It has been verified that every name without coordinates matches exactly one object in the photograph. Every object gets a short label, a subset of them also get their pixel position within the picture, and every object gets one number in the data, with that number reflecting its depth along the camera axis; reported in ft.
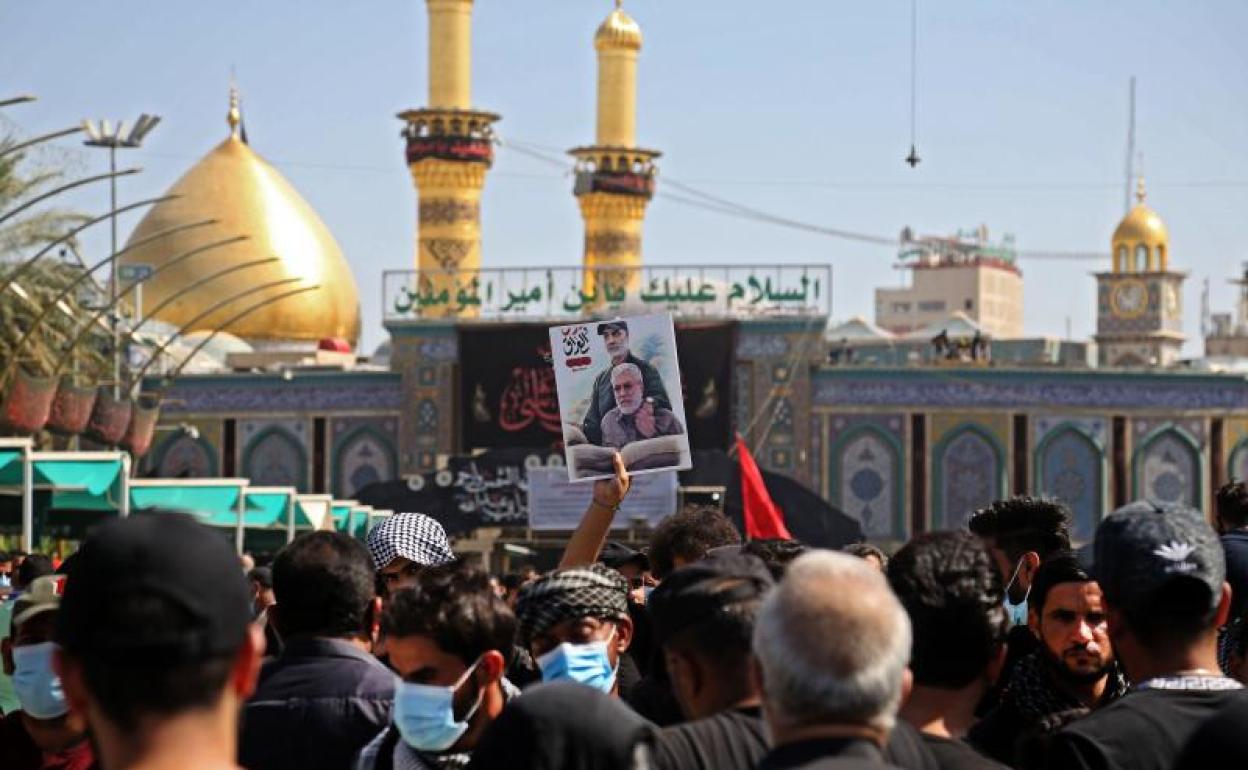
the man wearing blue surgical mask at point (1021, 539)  25.13
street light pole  111.96
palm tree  112.16
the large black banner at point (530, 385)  151.64
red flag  64.59
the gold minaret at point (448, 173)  161.58
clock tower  186.09
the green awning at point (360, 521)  135.23
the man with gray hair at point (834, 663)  12.23
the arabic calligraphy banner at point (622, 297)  156.04
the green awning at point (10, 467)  78.79
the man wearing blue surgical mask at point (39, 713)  17.85
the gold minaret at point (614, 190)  166.30
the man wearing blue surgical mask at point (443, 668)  16.92
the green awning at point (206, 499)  101.60
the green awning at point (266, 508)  113.09
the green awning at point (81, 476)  84.23
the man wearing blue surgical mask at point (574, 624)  18.12
